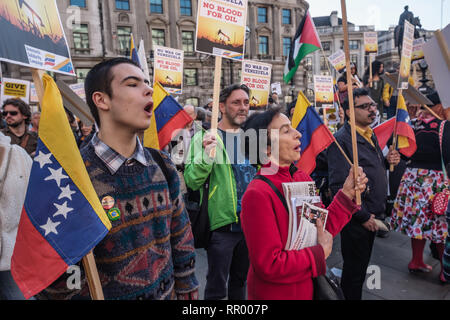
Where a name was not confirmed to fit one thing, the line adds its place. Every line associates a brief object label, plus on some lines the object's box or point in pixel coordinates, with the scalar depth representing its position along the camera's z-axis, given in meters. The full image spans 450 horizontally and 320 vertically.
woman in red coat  1.57
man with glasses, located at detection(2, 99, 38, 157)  3.61
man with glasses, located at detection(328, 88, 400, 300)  2.70
